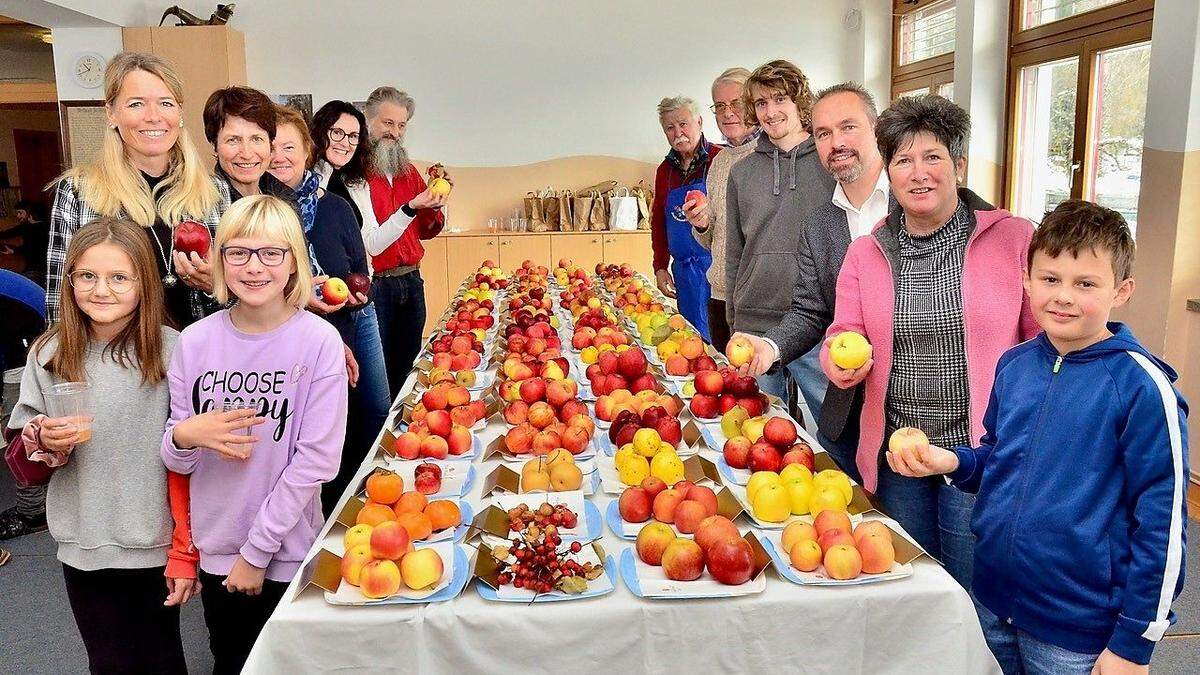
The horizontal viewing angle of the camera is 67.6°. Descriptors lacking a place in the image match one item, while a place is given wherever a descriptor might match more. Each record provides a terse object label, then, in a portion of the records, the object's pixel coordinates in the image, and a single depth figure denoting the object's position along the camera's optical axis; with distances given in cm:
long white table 137
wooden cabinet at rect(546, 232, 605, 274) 717
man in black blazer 235
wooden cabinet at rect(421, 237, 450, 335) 717
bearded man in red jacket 404
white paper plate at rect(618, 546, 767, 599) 140
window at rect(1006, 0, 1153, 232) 406
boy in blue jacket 139
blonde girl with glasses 172
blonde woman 204
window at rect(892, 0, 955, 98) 594
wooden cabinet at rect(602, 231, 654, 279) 719
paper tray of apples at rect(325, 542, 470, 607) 139
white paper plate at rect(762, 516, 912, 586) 143
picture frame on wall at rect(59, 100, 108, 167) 676
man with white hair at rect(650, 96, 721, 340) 469
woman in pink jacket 186
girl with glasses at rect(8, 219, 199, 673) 177
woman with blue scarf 283
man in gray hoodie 288
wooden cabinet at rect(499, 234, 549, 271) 718
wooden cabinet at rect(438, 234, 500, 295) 719
